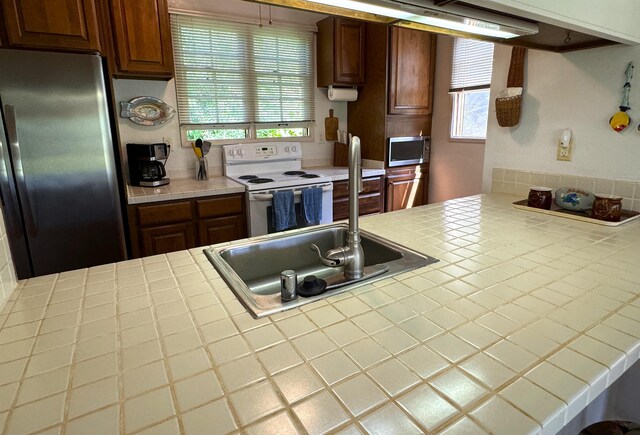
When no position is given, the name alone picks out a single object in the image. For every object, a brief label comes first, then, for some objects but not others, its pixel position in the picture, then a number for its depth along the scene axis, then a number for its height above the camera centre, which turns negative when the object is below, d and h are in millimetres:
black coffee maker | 2778 -160
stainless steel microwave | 3604 -123
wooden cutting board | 3891 +129
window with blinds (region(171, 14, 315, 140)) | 3160 +573
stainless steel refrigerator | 1965 -106
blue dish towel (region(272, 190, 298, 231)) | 2826 -528
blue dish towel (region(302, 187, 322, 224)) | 2971 -522
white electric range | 2838 -322
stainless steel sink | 1123 -417
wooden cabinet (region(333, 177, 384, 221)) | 3270 -547
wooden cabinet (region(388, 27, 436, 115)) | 3434 +645
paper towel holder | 3645 +450
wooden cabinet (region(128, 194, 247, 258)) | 2512 -590
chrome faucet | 1105 -314
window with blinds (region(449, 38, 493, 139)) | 3369 +471
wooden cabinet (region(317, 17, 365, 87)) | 3441 +841
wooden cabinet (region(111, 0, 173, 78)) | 2453 +721
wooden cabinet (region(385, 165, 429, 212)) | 3686 -505
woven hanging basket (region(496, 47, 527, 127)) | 2025 +234
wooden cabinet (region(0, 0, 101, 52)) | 2016 +677
